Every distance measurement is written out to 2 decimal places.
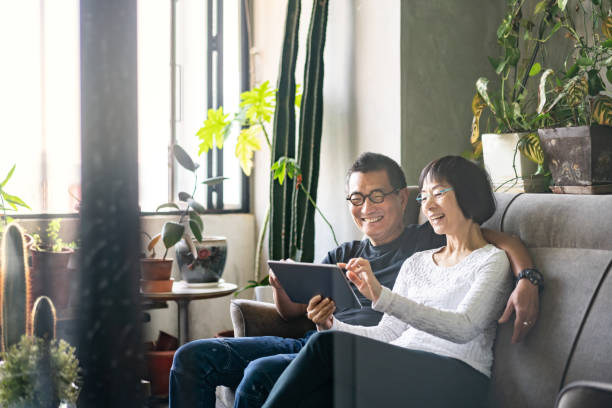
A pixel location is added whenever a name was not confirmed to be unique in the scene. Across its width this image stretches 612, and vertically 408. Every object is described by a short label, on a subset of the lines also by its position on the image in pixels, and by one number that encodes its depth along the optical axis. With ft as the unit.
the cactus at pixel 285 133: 7.80
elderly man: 4.97
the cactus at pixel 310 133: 7.75
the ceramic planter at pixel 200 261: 7.70
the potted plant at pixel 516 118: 5.80
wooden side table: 7.20
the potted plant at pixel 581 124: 4.99
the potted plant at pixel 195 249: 7.53
